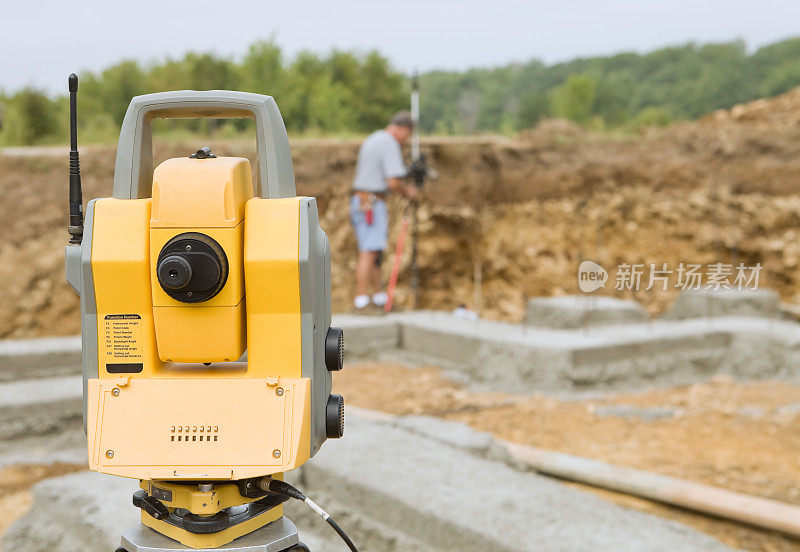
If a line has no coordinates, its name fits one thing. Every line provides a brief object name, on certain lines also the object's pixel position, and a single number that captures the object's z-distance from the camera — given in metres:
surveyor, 6.73
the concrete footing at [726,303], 7.24
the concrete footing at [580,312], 6.29
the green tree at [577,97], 25.27
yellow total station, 1.49
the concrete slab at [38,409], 4.30
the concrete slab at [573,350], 5.39
